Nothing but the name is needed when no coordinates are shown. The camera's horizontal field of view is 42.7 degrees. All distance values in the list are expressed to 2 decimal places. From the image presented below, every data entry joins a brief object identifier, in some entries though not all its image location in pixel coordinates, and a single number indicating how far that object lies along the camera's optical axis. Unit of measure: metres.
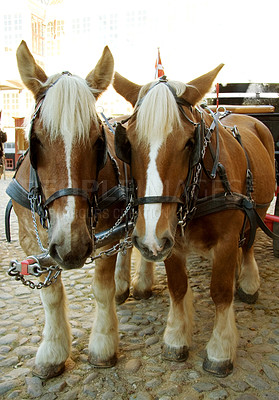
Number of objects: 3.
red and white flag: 4.20
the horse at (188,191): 2.03
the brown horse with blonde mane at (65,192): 1.92
